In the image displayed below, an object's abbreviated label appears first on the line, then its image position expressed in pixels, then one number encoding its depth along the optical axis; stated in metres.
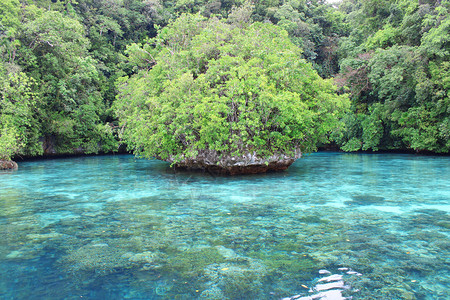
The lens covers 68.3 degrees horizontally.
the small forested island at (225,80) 13.66
